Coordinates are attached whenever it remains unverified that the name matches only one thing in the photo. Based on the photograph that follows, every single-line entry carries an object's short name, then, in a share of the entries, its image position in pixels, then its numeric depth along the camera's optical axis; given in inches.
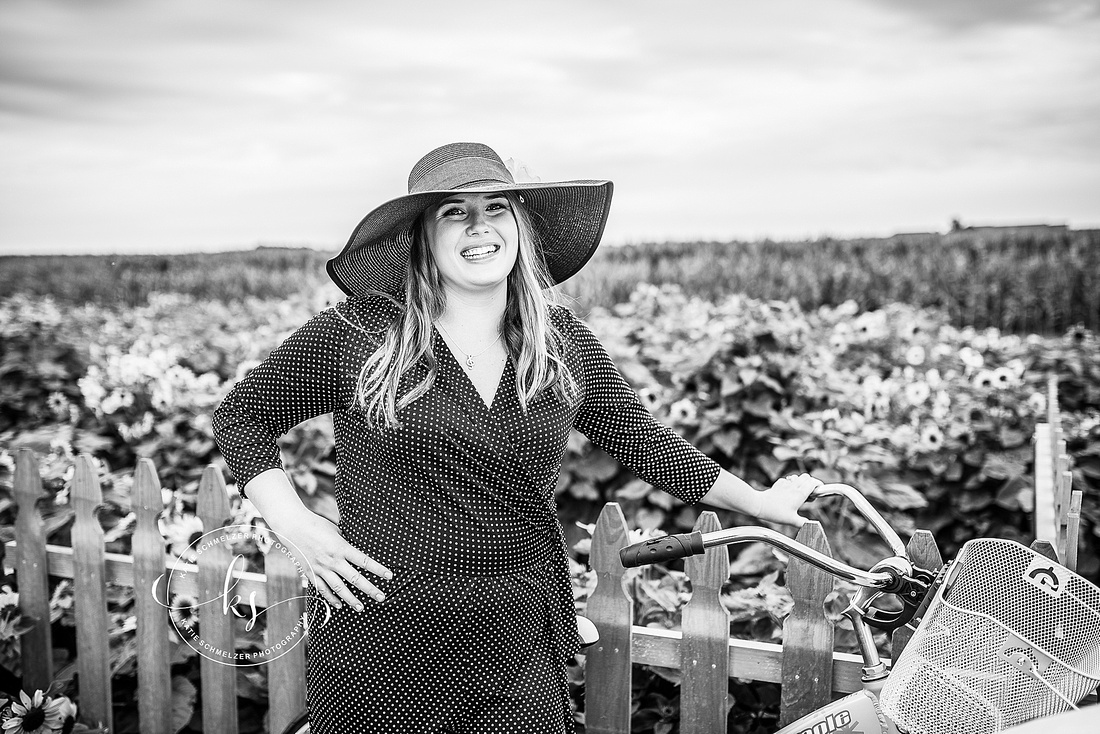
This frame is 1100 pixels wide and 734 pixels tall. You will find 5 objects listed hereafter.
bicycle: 54.0
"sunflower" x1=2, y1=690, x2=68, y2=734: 101.5
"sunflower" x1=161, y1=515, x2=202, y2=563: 110.0
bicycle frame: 60.7
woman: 71.4
